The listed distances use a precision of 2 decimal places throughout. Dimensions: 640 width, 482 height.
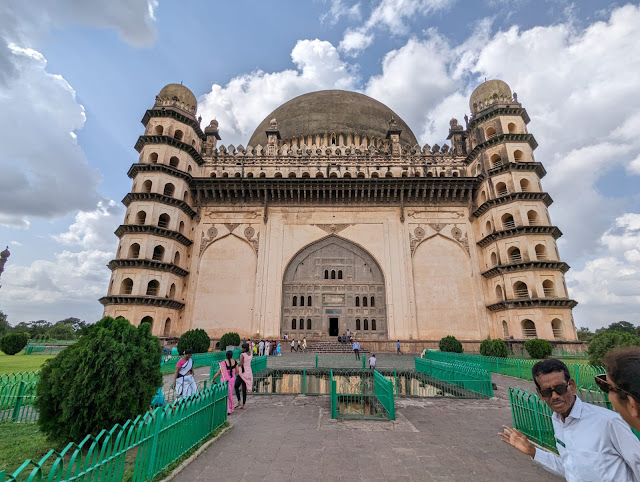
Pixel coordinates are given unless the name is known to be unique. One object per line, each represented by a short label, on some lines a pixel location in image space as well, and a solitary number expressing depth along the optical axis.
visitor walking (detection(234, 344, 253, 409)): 6.79
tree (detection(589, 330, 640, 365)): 8.54
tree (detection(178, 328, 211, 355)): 15.42
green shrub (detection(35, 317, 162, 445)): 4.00
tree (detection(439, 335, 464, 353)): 16.53
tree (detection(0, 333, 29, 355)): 17.17
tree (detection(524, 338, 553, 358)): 14.90
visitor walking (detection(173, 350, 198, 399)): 5.95
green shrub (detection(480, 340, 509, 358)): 15.26
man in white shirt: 1.69
